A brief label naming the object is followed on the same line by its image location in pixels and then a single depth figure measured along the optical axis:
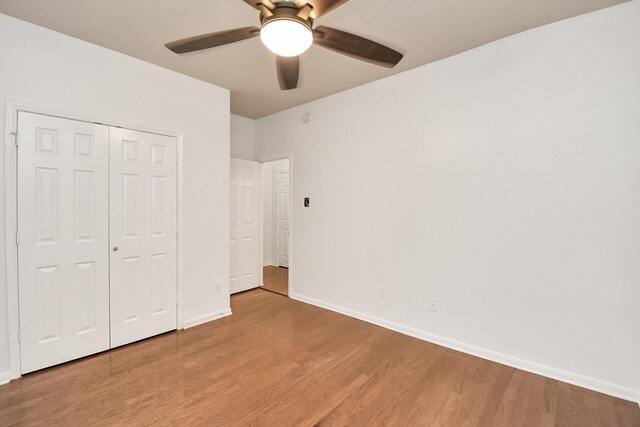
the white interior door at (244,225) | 4.30
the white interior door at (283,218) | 6.14
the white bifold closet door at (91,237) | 2.29
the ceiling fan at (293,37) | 1.47
